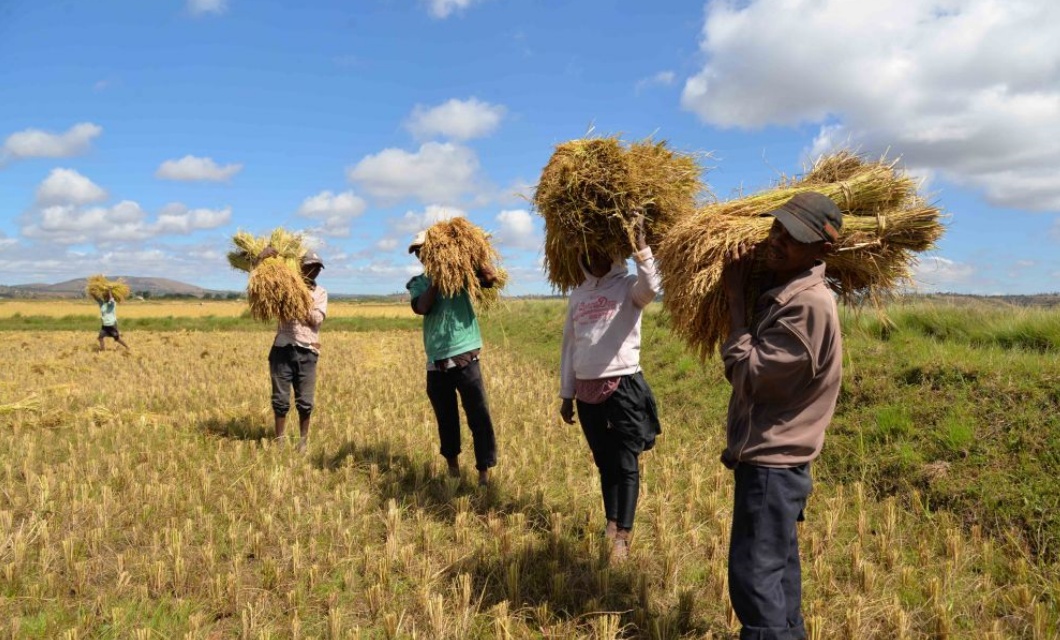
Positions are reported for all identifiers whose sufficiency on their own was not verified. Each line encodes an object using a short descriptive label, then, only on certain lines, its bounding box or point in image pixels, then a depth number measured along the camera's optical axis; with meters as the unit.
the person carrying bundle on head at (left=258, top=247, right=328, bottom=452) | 6.02
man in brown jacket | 2.25
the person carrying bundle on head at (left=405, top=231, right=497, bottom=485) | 4.70
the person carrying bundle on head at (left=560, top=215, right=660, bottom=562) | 3.59
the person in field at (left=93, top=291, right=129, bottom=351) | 15.23
